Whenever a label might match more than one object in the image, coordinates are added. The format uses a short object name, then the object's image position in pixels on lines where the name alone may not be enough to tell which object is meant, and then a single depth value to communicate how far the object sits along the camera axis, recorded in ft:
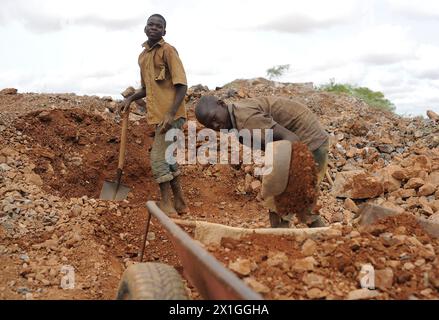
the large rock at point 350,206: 20.53
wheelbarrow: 6.73
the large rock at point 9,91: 29.07
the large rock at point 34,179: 19.20
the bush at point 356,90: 53.98
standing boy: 16.92
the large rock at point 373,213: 11.59
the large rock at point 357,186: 20.85
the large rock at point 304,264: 8.95
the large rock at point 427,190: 19.94
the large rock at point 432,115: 31.25
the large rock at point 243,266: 8.69
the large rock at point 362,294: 8.23
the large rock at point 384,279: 8.61
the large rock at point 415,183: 20.44
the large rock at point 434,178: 20.64
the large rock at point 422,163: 21.88
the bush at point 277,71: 51.85
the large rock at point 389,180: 20.98
